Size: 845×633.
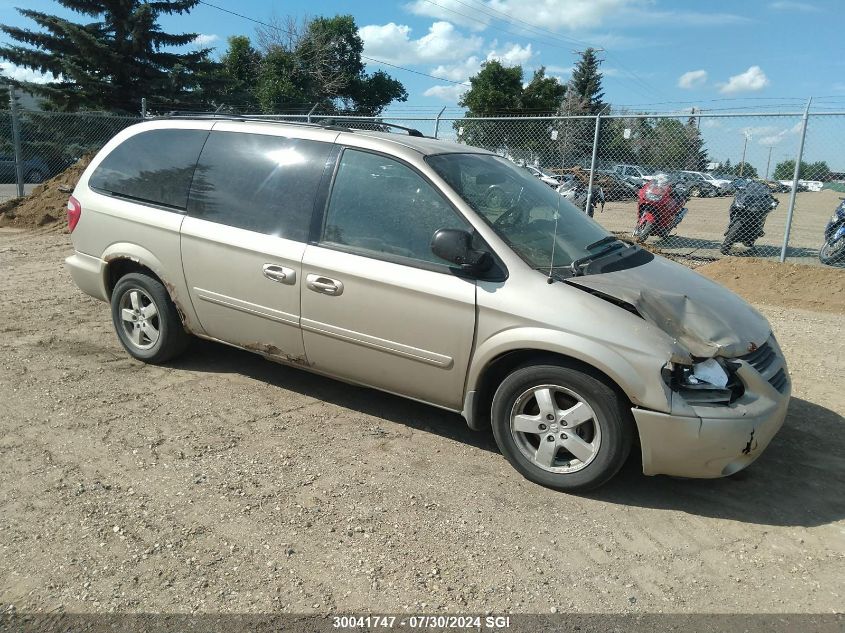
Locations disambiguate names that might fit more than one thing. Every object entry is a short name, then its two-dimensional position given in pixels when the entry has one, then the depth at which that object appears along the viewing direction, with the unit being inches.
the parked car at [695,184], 477.7
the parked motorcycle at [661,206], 476.4
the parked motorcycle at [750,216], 442.3
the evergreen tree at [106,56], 1079.6
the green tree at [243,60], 1870.9
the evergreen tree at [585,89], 2030.0
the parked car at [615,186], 480.7
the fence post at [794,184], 364.5
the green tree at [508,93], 2112.5
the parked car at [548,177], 548.1
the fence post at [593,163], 420.2
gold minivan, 131.6
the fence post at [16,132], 525.7
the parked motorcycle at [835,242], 394.0
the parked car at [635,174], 500.4
